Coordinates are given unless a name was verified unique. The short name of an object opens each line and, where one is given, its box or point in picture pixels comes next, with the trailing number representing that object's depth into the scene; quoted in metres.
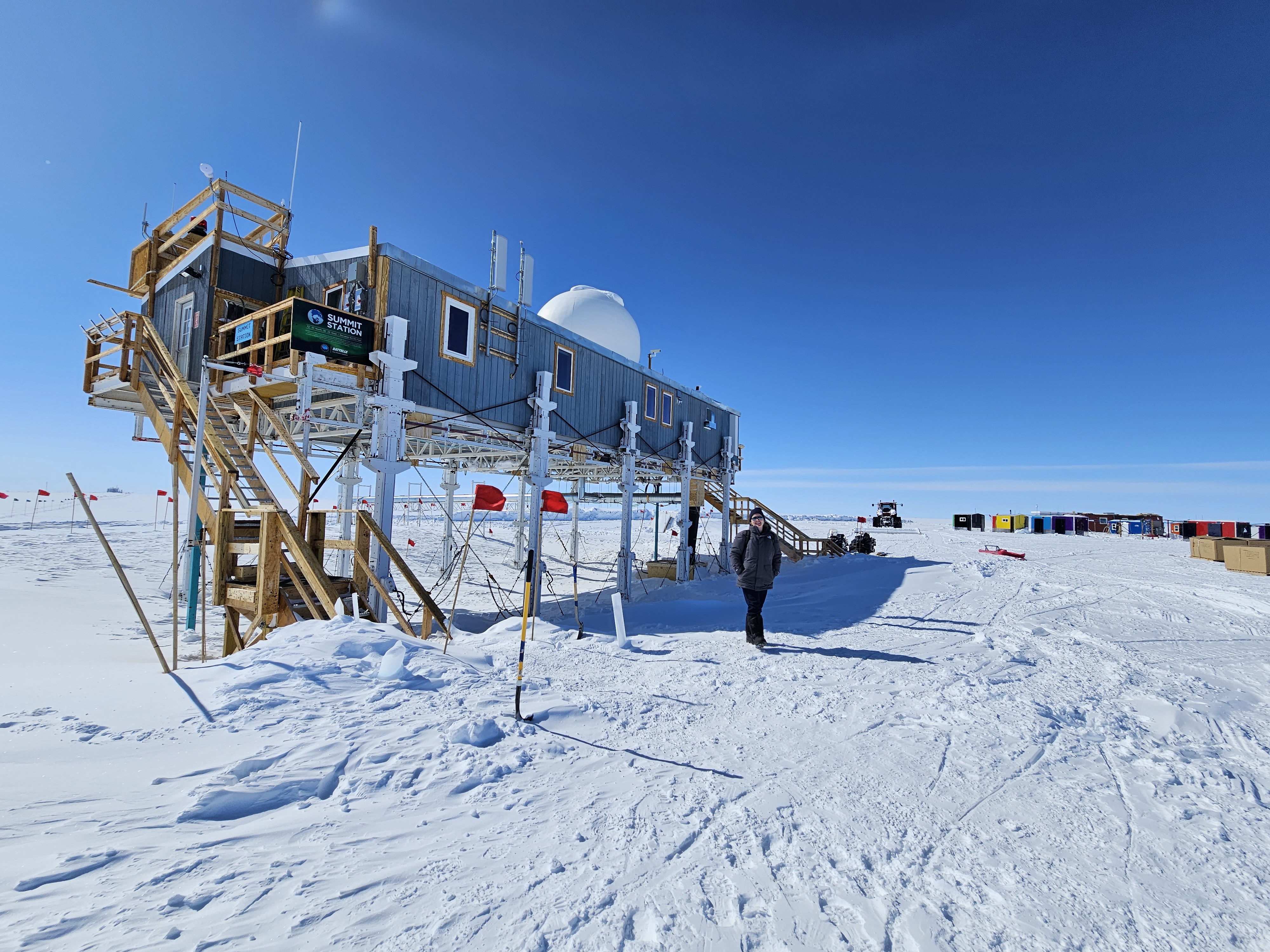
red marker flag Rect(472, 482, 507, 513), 12.70
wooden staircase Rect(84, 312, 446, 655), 8.53
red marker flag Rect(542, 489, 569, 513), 14.33
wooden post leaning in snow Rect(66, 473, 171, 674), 6.11
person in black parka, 9.21
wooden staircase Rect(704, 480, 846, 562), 27.70
